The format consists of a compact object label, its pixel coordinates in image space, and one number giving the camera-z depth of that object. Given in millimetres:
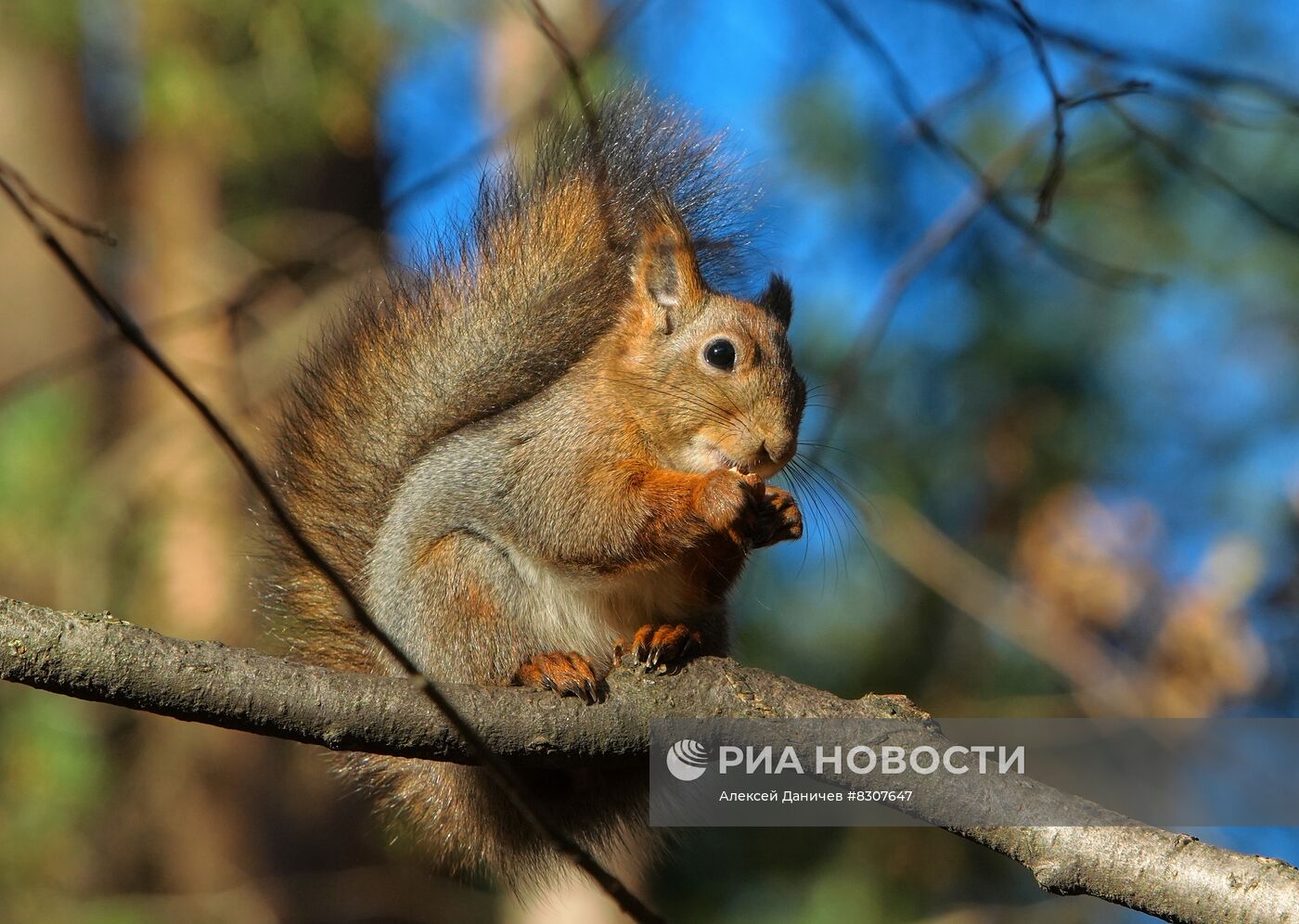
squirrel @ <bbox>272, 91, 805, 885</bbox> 4375
